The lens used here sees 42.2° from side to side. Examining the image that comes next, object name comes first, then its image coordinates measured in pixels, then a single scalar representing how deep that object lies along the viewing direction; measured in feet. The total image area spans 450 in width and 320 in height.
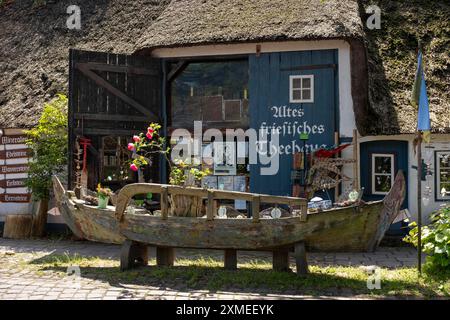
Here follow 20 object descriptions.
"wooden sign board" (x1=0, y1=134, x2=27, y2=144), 44.15
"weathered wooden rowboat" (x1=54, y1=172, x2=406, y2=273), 24.68
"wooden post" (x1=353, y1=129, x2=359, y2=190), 37.14
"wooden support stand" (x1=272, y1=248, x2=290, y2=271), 26.58
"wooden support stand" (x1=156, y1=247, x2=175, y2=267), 27.78
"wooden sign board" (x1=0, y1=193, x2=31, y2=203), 44.06
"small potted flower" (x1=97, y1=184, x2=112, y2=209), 28.37
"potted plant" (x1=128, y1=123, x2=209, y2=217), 26.02
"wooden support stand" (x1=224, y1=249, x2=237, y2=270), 26.78
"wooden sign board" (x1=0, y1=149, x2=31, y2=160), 44.04
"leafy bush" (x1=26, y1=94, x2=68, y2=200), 40.09
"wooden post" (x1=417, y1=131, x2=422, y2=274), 24.98
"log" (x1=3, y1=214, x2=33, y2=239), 41.42
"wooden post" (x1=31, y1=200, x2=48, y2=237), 41.88
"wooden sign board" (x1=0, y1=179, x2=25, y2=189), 44.15
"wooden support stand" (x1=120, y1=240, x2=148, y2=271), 26.76
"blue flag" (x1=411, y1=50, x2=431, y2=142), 25.46
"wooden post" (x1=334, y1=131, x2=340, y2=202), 37.54
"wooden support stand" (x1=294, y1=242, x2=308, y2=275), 24.94
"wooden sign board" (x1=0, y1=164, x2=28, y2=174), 44.14
